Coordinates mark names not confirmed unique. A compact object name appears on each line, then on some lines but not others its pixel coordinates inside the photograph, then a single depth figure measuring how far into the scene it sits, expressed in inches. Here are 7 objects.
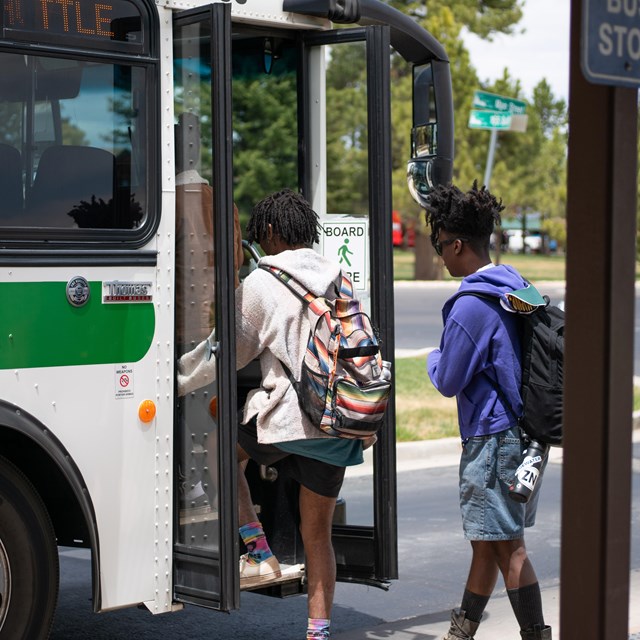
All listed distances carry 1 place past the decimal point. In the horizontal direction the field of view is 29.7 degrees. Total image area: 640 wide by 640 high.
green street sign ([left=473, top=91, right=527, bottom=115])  598.9
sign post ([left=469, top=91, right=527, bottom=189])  595.8
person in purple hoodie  182.4
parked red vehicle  2755.4
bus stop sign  111.1
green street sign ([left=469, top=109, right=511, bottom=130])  596.1
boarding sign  216.7
